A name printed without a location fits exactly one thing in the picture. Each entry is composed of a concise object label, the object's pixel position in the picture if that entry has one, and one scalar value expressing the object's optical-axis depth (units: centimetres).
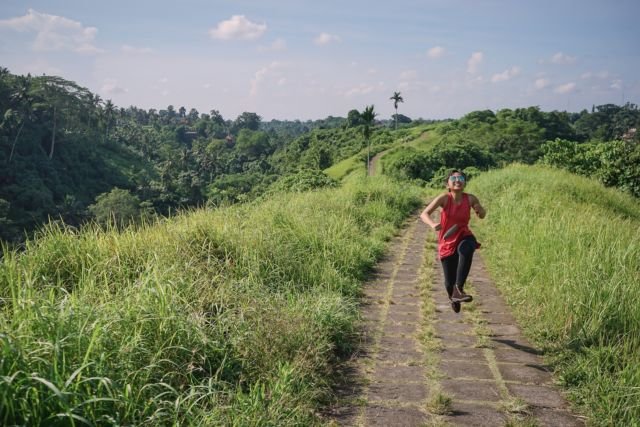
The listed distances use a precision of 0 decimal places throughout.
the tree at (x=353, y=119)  8677
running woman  493
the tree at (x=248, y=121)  15300
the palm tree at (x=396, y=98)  7419
